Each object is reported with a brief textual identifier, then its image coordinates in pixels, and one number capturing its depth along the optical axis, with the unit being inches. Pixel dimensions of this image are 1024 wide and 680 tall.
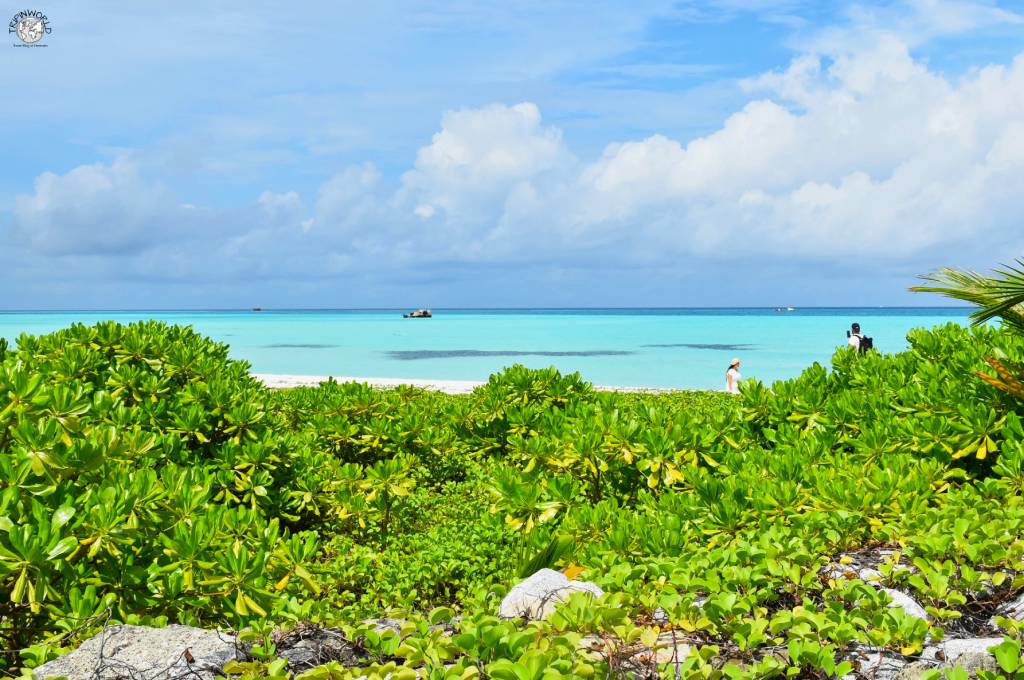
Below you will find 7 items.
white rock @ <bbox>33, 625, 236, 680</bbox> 106.1
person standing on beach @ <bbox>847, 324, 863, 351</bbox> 709.8
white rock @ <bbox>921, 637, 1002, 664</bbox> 111.7
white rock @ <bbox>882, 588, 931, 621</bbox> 128.8
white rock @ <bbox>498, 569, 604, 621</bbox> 134.3
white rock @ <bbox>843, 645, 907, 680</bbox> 109.7
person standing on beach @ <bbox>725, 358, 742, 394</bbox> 799.8
